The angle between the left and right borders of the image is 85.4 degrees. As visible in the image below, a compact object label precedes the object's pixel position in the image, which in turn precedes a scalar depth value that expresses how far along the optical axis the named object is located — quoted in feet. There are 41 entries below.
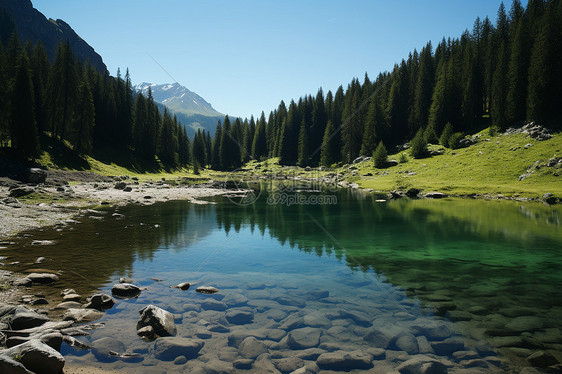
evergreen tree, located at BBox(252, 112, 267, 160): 506.48
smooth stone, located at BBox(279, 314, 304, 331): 30.09
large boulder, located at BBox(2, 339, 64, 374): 18.72
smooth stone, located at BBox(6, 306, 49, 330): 24.53
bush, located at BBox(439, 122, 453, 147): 254.27
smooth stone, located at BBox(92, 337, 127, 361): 23.38
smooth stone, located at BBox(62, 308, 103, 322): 28.48
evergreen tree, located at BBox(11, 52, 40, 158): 146.51
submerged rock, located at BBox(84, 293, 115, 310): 31.89
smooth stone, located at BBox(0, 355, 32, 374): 17.11
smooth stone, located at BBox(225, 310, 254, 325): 31.01
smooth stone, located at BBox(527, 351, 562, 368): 23.85
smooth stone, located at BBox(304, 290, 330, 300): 38.01
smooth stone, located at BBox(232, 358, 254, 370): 23.36
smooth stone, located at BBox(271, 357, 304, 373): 23.32
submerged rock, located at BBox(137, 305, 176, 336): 27.63
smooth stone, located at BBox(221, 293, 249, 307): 35.50
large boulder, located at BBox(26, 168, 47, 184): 122.91
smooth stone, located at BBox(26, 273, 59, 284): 37.17
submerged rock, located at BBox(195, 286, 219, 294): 38.93
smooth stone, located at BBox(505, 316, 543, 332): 29.86
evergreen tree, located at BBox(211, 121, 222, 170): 498.28
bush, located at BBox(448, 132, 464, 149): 241.76
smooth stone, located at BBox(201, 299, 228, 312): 33.91
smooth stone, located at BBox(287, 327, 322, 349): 26.89
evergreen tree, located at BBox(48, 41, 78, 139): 207.51
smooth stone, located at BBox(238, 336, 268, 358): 25.18
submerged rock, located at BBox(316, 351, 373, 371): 23.80
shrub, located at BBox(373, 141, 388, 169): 265.95
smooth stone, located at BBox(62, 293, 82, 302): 32.71
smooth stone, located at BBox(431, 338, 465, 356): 25.93
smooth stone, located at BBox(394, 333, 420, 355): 26.30
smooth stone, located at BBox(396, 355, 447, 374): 23.12
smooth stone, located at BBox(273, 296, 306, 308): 35.73
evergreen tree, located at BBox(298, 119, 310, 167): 409.49
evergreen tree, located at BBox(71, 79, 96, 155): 205.57
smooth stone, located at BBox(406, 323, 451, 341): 28.45
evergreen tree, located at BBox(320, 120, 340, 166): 367.45
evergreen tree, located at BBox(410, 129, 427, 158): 253.65
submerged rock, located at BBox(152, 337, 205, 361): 24.28
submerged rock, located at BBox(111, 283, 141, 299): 35.80
